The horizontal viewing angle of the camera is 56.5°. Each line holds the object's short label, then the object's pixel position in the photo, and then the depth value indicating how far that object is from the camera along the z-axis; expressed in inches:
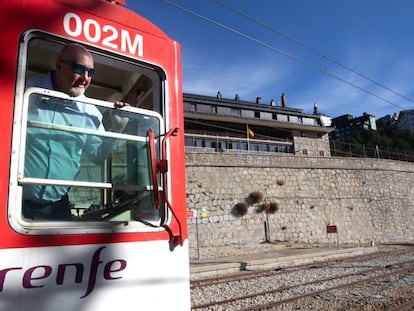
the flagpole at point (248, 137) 1371.1
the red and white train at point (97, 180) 64.6
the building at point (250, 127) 1312.7
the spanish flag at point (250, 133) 1438.4
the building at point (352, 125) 2871.1
